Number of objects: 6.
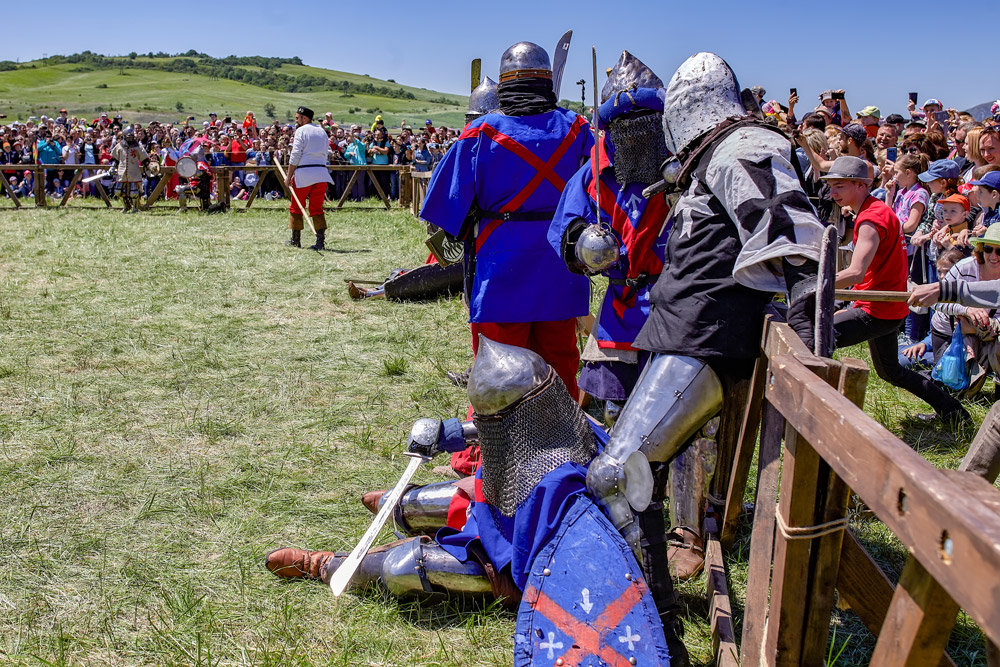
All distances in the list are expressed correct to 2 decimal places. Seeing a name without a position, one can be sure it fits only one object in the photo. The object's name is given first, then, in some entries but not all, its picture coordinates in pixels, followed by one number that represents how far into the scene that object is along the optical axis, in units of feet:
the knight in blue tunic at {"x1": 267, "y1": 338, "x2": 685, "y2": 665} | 6.50
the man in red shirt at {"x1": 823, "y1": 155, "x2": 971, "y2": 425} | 13.80
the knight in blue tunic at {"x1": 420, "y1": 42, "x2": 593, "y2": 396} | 12.57
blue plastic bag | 15.35
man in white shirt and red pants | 33.63
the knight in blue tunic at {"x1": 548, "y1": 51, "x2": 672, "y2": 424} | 9.71
